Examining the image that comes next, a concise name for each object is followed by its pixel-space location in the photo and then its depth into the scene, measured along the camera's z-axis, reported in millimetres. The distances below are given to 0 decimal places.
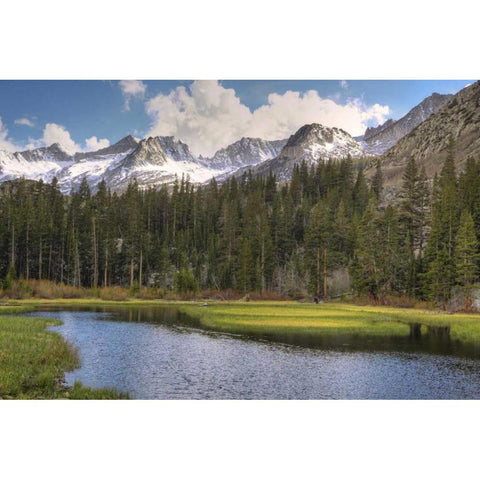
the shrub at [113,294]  74938
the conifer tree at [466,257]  56344
